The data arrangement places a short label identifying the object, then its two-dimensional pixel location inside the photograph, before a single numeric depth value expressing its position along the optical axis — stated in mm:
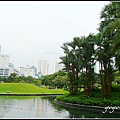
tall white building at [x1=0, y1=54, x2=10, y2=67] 176250
